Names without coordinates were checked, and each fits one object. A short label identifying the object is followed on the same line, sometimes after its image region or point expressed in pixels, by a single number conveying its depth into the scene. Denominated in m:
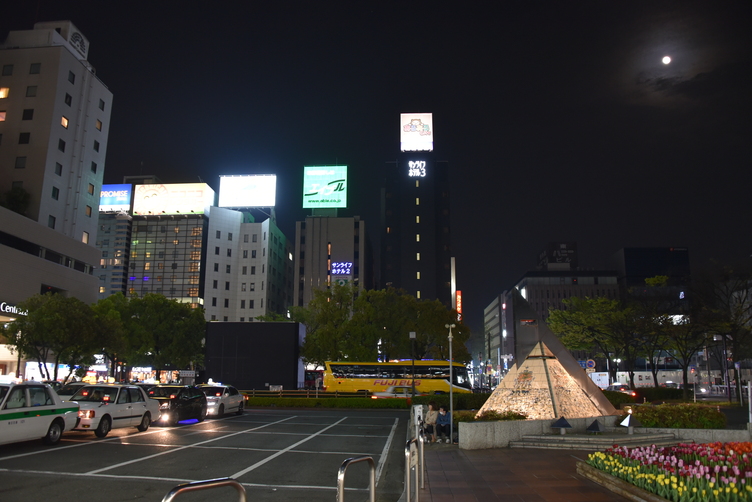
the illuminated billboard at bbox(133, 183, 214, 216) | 94.38
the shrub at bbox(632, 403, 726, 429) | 16.83
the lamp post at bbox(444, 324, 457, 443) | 16.52
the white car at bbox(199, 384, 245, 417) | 25.83
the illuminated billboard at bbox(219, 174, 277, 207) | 91.31
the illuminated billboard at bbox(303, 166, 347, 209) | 95.62
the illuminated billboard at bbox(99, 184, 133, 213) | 97.31
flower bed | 7.35
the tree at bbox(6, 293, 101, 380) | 32.84
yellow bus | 43.56
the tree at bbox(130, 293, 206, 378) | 58.59
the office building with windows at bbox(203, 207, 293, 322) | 95.00
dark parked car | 22.19
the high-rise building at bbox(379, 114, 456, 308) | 106.44
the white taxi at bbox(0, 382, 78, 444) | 13.05
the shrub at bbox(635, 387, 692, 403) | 37.24
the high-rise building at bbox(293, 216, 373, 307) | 105.56
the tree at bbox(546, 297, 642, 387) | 42.09
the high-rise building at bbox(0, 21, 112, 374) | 48.52
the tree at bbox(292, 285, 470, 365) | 51.25
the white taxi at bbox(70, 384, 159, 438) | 16.64
